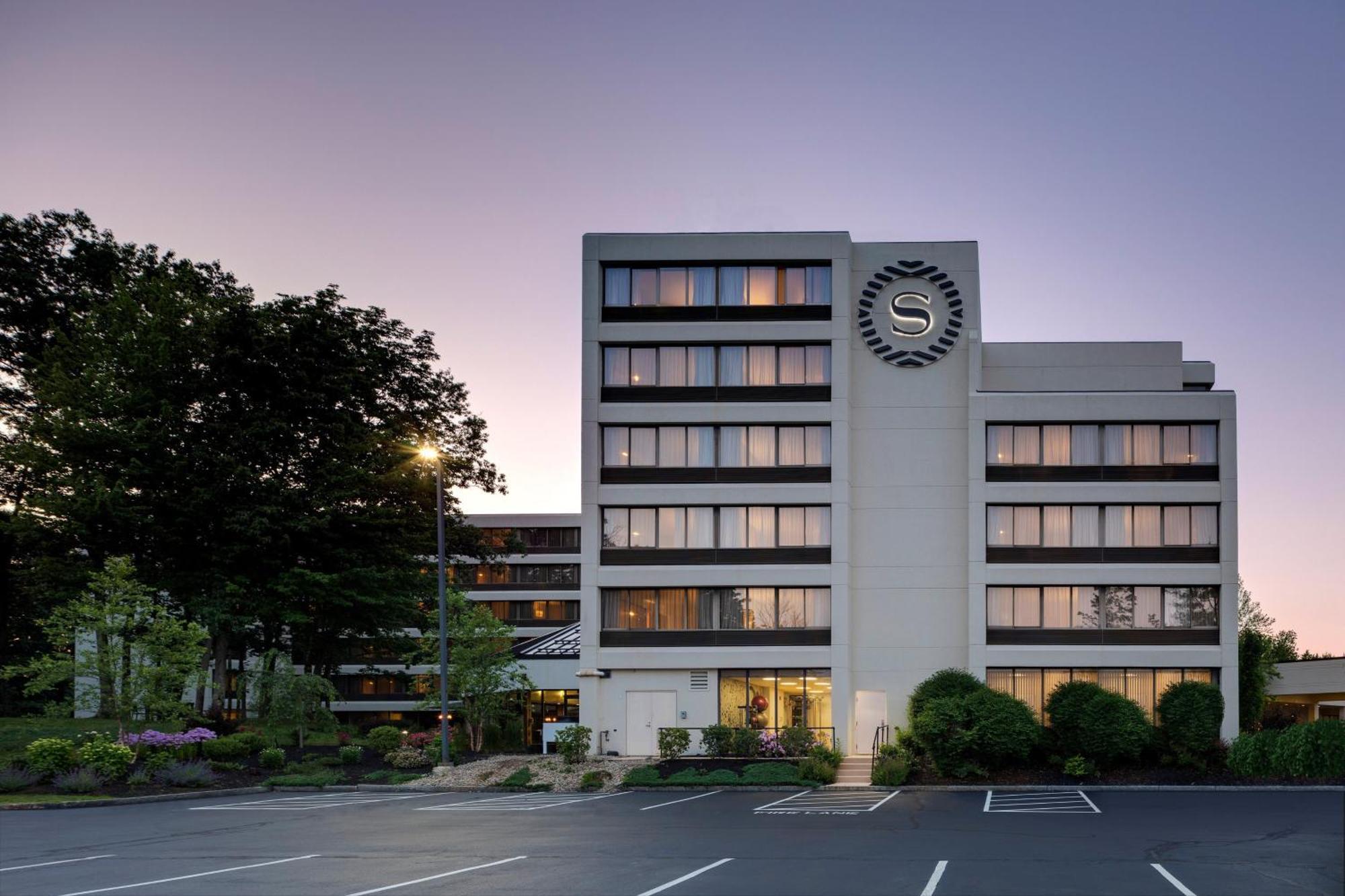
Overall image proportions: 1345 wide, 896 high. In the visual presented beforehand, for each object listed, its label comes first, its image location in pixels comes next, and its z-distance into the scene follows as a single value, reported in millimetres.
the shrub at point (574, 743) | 37219
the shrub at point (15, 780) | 28391
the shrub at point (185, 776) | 31219
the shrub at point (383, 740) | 39531
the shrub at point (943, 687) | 37562
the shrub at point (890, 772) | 33656
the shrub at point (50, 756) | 29906
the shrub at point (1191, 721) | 35062
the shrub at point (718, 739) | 38156
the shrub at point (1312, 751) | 31594
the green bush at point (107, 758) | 30531
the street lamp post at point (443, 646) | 35781
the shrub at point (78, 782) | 28703
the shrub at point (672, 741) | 38344
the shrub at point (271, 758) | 34875
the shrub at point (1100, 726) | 34094
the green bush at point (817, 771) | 33750
